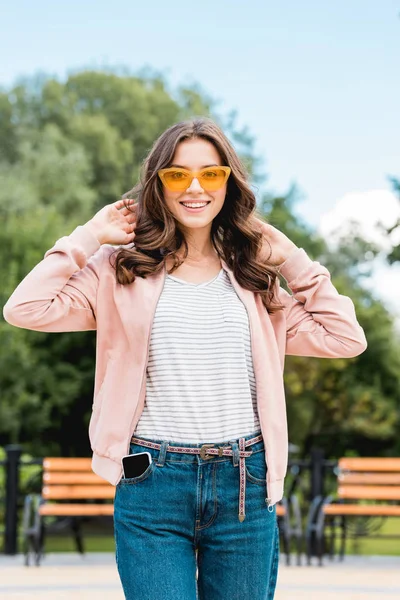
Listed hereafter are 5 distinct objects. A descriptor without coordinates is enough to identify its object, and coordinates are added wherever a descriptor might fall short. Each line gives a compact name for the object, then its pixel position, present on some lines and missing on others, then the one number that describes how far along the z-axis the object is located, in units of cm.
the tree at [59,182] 1750
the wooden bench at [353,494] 961
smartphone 271
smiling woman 271
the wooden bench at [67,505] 926
